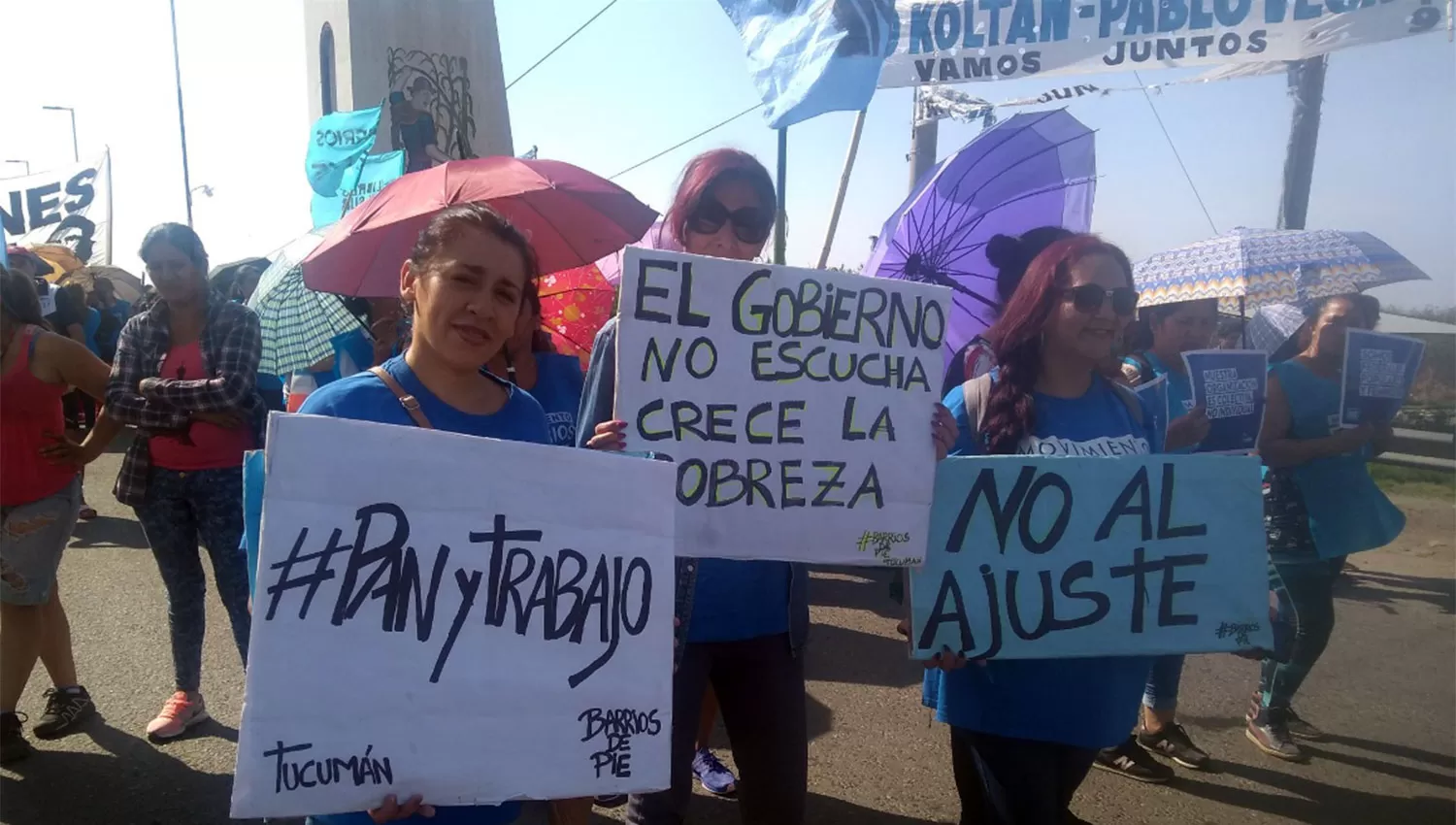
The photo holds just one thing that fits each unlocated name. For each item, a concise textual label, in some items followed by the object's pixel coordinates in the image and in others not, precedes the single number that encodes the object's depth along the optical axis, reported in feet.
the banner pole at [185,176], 70.64
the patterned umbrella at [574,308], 13.71
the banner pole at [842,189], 27.61
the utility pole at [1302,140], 21.67
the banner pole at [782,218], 10.69
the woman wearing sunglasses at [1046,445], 6.41
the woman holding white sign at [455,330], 5.17
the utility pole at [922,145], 32.89
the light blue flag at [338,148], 16.06
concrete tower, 30.81
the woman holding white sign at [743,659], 6.69
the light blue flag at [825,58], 11.01
